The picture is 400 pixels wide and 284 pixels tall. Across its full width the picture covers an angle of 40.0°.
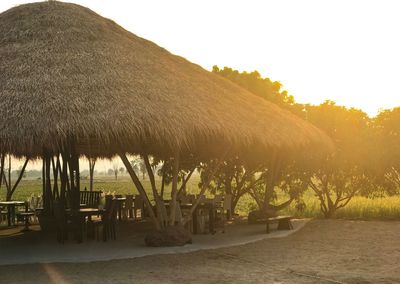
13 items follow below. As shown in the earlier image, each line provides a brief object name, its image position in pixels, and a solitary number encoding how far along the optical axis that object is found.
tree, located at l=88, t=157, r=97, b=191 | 19.19
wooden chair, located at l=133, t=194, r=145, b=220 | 16.02
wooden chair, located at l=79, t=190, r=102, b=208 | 14.07
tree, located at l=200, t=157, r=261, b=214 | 17.34
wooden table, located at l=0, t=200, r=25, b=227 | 15.19
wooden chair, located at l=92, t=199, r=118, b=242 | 11.27
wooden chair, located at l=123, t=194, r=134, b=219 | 16.14
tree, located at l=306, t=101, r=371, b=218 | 16.02
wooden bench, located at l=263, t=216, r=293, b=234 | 13.28
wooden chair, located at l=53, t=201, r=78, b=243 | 11.11
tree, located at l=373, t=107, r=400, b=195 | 15.30
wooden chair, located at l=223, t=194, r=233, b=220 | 14.62
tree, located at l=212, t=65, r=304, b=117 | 20.22
